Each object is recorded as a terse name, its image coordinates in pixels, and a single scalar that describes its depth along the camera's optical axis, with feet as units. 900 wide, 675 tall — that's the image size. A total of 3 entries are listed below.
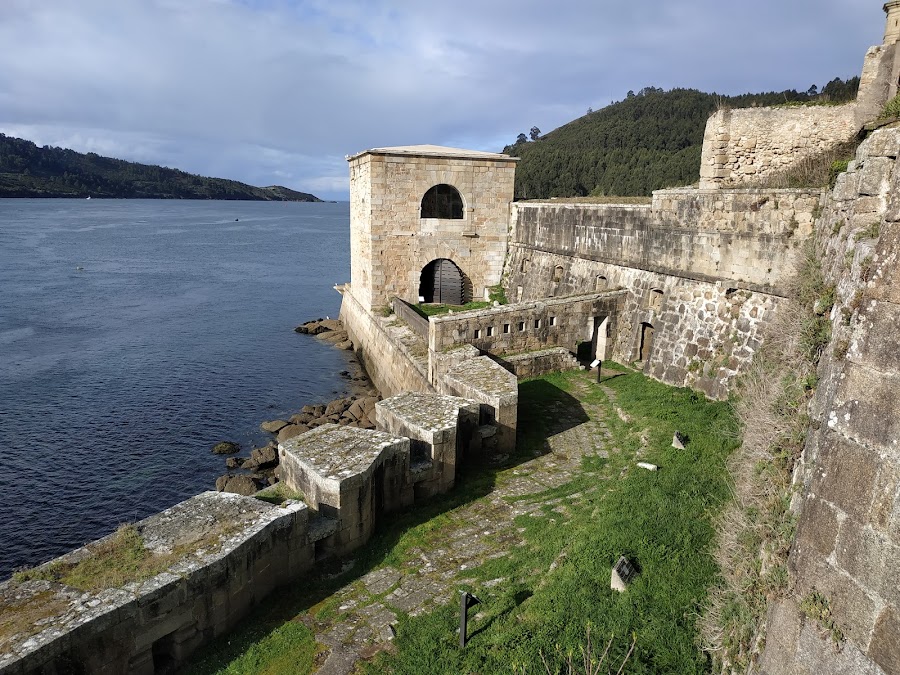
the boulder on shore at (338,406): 63.77
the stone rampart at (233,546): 16.93
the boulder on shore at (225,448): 55.11
